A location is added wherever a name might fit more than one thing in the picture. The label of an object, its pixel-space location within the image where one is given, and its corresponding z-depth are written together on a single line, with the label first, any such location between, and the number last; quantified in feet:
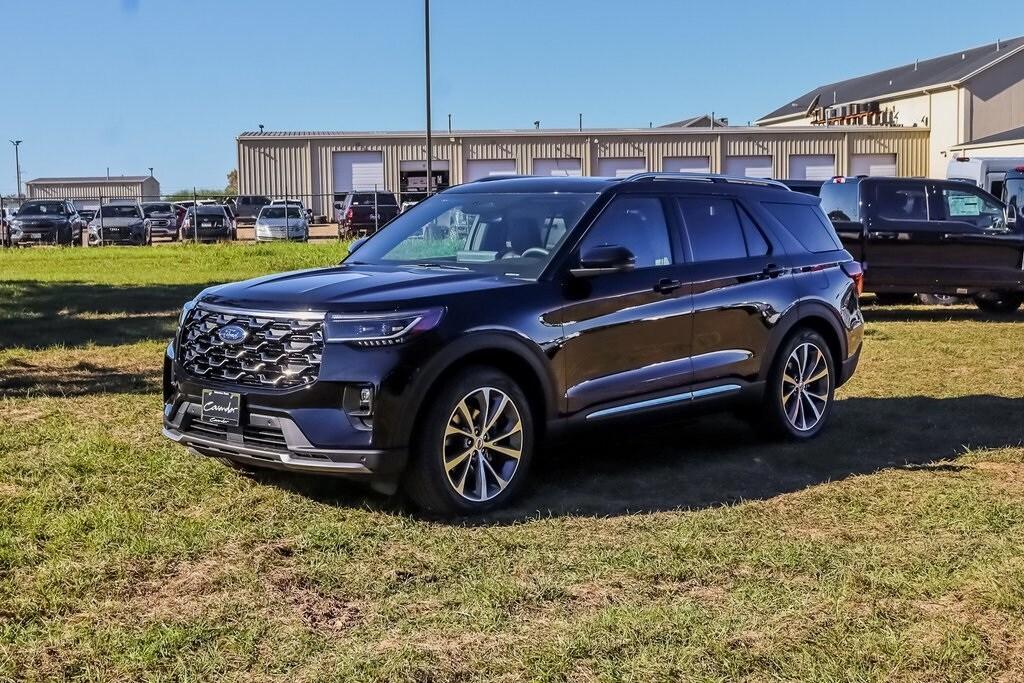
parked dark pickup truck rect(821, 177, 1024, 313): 51.93
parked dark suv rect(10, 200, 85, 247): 127.95
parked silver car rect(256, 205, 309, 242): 128.75
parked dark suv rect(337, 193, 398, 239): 133.80
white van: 70.59
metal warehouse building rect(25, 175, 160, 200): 282.15
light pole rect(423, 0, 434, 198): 99.35
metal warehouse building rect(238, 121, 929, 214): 176.86
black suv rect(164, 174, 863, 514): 18.62
